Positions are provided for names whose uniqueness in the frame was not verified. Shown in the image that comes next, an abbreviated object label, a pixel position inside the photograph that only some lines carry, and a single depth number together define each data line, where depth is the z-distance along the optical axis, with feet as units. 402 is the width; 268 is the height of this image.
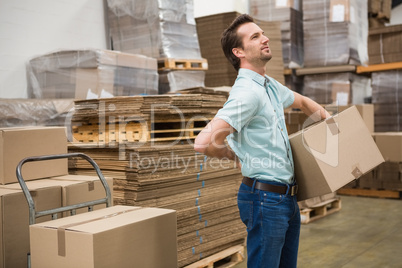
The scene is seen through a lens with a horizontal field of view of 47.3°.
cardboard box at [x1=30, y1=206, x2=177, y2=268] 7.48
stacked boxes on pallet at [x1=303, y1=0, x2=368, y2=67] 26.04
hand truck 8.38
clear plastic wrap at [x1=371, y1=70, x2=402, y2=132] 26.84
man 8.11
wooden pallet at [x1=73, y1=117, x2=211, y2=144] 13.78
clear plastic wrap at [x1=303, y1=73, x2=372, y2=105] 26.73
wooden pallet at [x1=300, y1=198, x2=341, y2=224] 20.70
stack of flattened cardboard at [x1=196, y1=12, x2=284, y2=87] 22.22
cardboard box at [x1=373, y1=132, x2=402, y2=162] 24.72
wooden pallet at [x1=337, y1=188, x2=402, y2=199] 25.82
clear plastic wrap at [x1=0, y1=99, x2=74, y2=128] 14.29
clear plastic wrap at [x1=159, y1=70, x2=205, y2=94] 18.76
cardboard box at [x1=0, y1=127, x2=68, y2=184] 11.00
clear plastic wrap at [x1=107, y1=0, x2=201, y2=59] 18.61
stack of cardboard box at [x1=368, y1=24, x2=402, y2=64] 26.44
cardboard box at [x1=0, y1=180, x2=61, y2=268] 9.22
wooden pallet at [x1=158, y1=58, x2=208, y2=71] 18.44
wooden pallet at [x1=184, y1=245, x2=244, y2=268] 14.48
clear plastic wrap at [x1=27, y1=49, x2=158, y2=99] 16.22
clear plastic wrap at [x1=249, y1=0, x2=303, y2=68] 26.84
